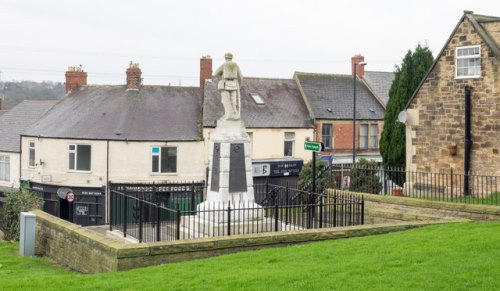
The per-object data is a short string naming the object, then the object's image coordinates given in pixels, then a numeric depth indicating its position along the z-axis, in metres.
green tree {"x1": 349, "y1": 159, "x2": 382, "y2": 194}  25.56
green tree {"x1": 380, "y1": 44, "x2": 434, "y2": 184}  33.75
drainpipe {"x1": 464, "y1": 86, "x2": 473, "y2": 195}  22.47
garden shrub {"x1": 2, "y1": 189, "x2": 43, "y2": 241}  26.30
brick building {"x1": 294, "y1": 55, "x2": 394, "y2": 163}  40.59
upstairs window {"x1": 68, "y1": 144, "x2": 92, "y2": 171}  34.84
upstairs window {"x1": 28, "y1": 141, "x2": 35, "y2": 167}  37.00
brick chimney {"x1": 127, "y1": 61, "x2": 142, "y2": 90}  37.53
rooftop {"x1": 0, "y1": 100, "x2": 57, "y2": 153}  39.12
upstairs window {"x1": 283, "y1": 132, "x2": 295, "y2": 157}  38.62
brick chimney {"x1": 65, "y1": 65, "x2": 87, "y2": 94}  40.31
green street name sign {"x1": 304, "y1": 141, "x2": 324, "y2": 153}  18.06
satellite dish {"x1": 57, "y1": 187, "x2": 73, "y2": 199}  34.53
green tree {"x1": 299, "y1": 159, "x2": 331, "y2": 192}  27.48
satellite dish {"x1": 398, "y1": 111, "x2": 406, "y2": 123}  24.59
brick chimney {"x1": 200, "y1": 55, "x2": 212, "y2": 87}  39.53
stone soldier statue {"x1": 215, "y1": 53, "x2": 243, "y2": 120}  17.17
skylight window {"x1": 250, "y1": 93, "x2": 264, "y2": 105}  39.44
